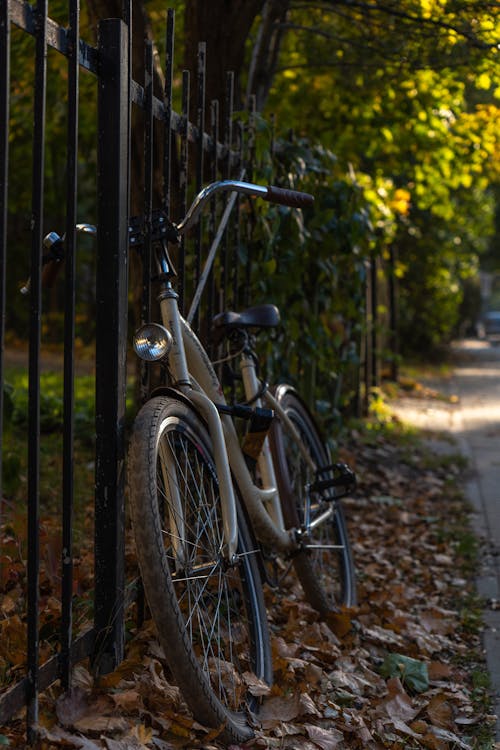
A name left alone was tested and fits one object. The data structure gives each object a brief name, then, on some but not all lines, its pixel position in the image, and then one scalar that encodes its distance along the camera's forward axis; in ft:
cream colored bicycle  15.91
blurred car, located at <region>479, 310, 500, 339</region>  245.82
